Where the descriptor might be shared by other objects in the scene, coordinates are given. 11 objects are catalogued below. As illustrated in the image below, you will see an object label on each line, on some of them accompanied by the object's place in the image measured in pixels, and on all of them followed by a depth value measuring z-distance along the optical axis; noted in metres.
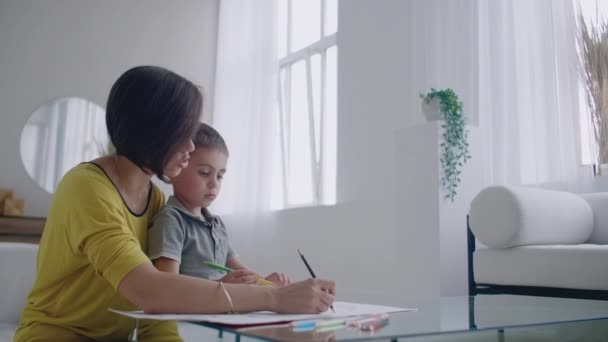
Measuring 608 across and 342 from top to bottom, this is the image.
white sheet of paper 0.81
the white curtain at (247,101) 5.84
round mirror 5.80
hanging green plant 3.39
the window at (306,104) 5.40
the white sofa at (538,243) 2.29
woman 0.92
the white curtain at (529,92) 3.40
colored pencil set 0.76
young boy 1.23
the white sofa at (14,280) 1.48
